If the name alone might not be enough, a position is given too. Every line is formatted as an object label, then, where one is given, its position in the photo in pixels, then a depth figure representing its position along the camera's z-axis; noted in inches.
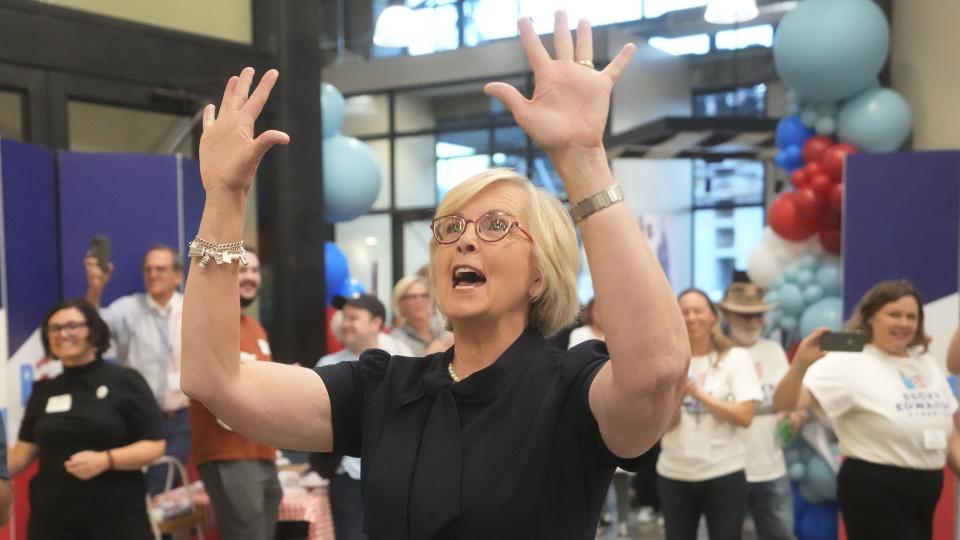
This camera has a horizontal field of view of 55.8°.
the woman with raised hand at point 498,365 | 41.2
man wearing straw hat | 156.7
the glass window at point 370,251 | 481.1
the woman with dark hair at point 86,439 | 123.1
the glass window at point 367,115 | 474.3
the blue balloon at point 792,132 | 204.7
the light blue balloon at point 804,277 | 197.9
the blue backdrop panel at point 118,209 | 172.7
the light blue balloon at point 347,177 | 239.6
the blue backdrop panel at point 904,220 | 177.0
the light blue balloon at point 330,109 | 243.0
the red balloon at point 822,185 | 193.8
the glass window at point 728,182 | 434.0
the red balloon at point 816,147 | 197.8
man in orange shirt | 140.6
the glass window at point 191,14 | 187.9
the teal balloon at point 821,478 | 182.2
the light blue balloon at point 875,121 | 192.4
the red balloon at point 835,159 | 191.6
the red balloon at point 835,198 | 191.3
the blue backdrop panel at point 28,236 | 156.1
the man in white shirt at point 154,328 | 168.7
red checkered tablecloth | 161.3
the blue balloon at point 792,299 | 196.7
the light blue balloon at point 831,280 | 194.4
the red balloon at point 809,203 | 194.7
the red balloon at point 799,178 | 200.0
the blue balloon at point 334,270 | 262.8
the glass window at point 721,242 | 436.1
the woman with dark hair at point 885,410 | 123.6
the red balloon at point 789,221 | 200.1
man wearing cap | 149.3
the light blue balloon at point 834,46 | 187.9
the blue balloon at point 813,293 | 195.3
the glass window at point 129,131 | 191.5
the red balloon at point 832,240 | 199.5
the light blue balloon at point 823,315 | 188.1
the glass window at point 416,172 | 476.7
